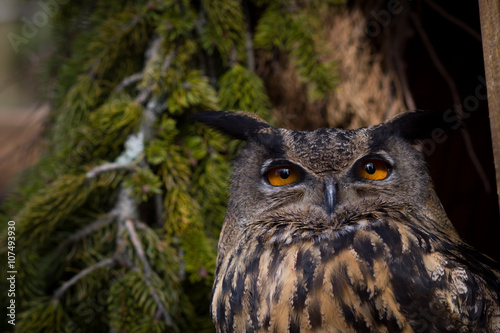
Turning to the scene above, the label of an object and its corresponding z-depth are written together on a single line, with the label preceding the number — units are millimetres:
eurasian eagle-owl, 2666
